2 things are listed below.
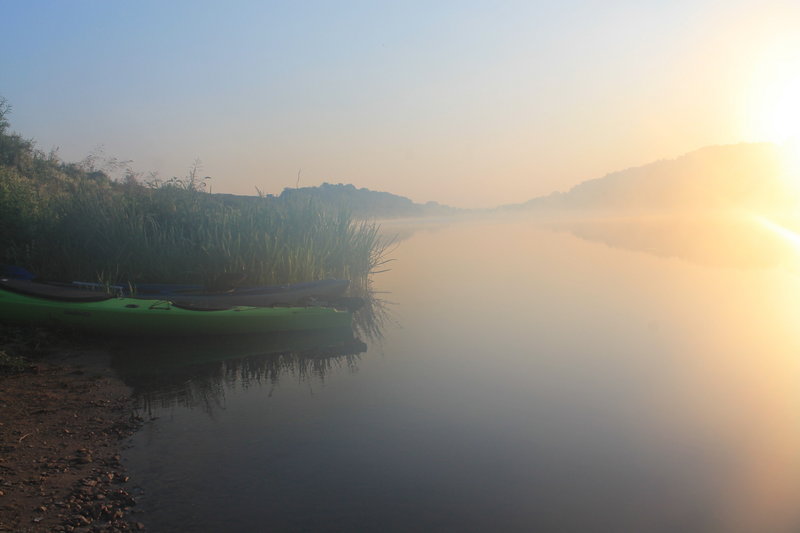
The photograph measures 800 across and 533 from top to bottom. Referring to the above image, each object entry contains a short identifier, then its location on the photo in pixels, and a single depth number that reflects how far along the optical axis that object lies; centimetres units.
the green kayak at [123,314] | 698
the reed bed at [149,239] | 989
